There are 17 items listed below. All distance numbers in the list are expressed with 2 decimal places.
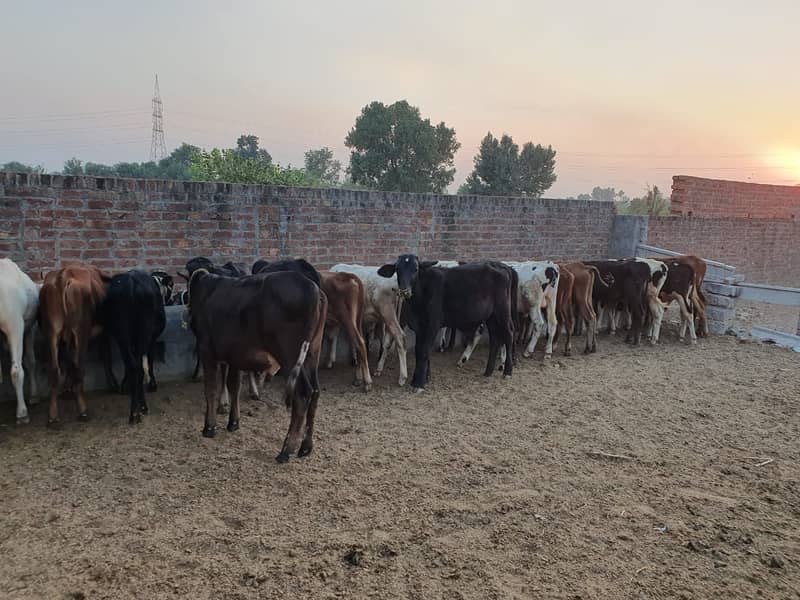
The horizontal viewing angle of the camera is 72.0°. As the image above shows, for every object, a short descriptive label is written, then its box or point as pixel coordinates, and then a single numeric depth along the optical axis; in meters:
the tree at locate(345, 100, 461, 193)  29.62
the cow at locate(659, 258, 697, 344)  9.21
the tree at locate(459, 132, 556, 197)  30.97
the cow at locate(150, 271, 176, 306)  6.13
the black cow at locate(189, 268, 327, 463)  4.33
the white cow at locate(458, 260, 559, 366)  7.91
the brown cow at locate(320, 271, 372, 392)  6.20
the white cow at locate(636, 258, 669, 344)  8.99
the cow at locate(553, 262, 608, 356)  8.29
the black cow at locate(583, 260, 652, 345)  8.84
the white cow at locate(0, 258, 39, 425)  4.74
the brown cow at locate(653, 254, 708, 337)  9.58
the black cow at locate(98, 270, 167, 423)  5.07
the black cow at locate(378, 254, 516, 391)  6.43
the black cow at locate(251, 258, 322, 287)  6.04
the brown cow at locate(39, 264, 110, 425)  4.87
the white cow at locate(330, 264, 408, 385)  6.69
